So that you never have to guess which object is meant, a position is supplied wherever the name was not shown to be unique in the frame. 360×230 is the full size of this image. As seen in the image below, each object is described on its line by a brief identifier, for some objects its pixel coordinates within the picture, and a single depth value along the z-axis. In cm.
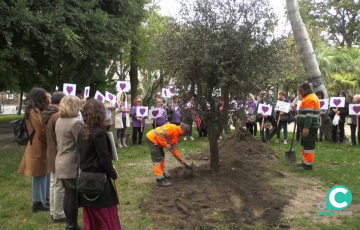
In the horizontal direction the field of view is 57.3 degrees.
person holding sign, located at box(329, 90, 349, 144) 1209
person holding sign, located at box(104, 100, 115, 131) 1115
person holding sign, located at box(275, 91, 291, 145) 1211
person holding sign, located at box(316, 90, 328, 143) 1209
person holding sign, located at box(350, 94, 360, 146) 1175
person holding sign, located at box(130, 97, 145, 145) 1216
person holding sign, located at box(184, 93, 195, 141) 722
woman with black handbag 373
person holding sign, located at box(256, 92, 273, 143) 1238
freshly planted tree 634
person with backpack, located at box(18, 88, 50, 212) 524
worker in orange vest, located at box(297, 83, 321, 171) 788
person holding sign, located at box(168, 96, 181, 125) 1263
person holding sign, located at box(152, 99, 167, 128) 1239
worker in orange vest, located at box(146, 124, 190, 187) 659
